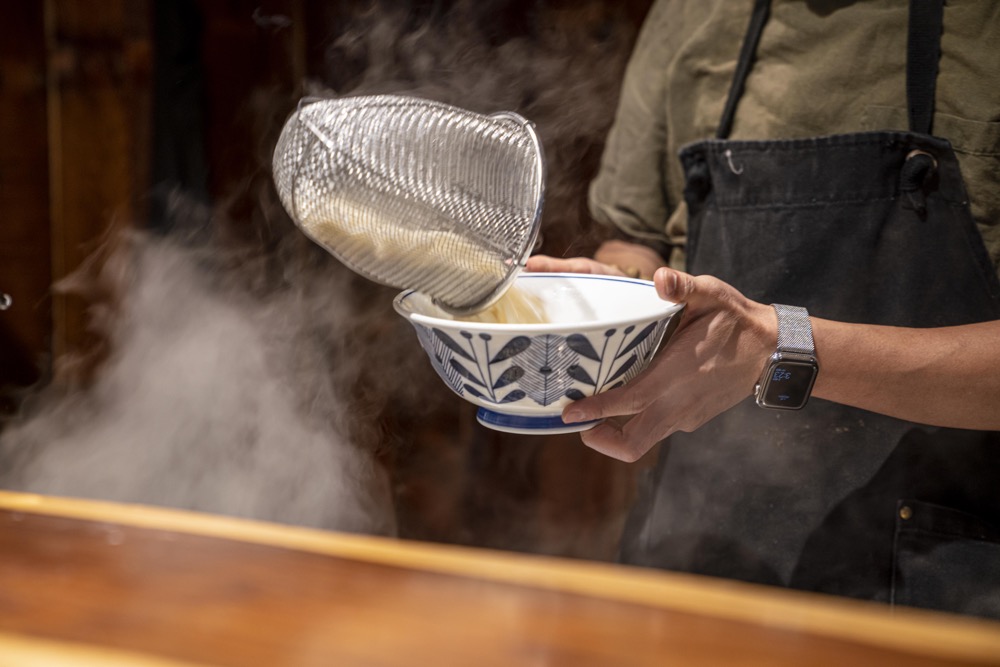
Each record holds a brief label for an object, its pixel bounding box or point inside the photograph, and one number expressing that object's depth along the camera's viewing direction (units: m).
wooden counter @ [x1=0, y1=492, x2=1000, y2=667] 0.60
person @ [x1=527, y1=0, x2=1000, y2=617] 0.95
